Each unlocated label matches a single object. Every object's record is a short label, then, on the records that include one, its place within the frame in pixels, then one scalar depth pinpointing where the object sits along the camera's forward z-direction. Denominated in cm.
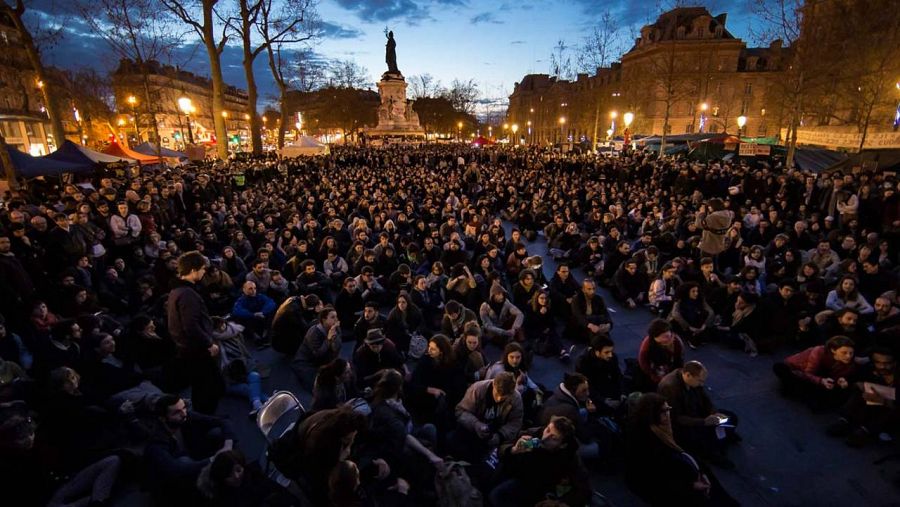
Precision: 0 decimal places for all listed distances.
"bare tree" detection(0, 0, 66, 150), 1413
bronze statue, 4685
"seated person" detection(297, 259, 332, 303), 816
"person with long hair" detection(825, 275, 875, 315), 618
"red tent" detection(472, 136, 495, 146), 3553
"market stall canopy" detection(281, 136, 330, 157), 3225
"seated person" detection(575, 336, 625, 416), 486
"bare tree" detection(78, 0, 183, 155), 2033
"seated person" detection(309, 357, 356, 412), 402
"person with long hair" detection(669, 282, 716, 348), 656
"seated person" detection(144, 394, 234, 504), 339
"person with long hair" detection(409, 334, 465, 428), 474
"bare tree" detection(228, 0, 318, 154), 2584
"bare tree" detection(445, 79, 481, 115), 8269
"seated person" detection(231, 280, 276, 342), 691
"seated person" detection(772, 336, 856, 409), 476
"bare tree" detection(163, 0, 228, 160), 2259
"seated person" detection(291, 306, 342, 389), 543
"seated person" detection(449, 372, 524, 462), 405
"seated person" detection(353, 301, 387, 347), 598
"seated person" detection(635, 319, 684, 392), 489
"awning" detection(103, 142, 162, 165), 1961
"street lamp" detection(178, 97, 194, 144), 1866
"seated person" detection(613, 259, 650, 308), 822
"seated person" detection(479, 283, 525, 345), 653
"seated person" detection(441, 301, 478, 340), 599
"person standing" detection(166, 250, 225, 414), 435
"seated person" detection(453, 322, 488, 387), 512
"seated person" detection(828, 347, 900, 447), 437
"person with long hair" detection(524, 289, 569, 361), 644
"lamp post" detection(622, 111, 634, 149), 2748
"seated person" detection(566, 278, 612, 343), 662
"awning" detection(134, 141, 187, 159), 2297
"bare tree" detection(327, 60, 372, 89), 6821
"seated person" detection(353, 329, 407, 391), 506
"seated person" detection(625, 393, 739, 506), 351
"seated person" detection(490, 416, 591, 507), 328
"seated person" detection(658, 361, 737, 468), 409
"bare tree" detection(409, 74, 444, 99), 8998
